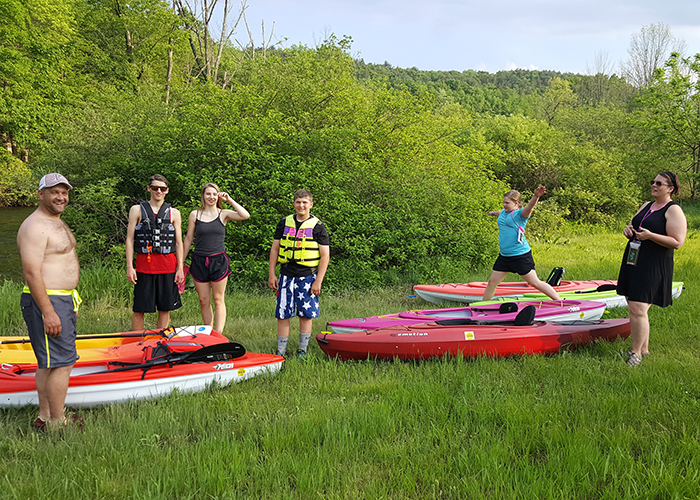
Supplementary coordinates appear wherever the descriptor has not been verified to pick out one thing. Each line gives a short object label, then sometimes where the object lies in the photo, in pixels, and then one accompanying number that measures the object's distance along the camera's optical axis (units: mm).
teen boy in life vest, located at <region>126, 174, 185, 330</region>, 4676
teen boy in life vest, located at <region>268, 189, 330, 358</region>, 4516
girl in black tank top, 4895
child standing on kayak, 5969
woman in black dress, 3959
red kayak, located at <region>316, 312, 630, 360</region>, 4621
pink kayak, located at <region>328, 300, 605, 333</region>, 5418
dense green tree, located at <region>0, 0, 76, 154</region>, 19203
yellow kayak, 4172
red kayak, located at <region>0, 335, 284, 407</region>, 3516
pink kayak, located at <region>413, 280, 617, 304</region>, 7348
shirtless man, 2906
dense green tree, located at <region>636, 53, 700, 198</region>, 20547
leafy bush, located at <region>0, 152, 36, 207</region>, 18859
